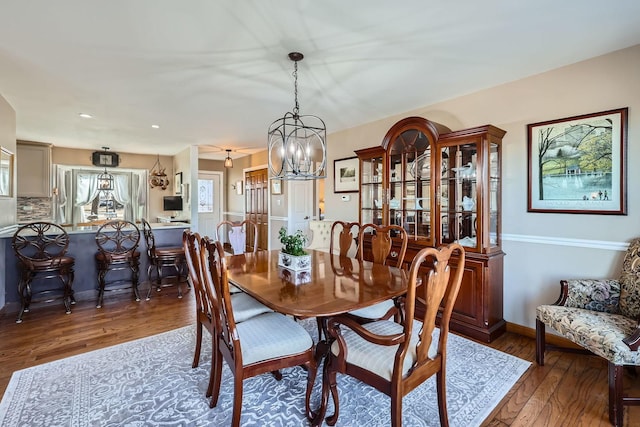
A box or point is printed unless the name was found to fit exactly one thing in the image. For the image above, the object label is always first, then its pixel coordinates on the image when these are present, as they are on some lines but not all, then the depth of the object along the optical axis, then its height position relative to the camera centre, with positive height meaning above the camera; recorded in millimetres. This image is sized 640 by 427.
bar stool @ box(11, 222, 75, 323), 3334 -526
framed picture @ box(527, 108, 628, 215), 2416 +409
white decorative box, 2348 -390
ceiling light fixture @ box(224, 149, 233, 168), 6193 +1023
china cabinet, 2854 +151
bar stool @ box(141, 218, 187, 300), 4211 -656
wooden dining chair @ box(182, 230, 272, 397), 1944 -661
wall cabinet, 5875 +875
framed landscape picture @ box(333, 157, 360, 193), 4634 +587
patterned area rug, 1795 -1207
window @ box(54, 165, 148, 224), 6664 +386
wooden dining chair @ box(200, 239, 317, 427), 1549 -718
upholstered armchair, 1778 -749
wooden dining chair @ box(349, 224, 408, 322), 2211 -423
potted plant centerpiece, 2357 -330
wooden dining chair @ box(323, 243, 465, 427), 1391 -717
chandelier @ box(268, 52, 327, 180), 2434 +474
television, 6566 +214
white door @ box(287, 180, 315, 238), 6129 +172
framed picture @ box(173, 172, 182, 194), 6910 +687
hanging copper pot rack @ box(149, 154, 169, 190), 7199 +863
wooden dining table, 1590 -465
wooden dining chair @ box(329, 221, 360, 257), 3080 -270
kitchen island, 3590 -578
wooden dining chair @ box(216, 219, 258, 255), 3421 -277
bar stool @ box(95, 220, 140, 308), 3844 -501
